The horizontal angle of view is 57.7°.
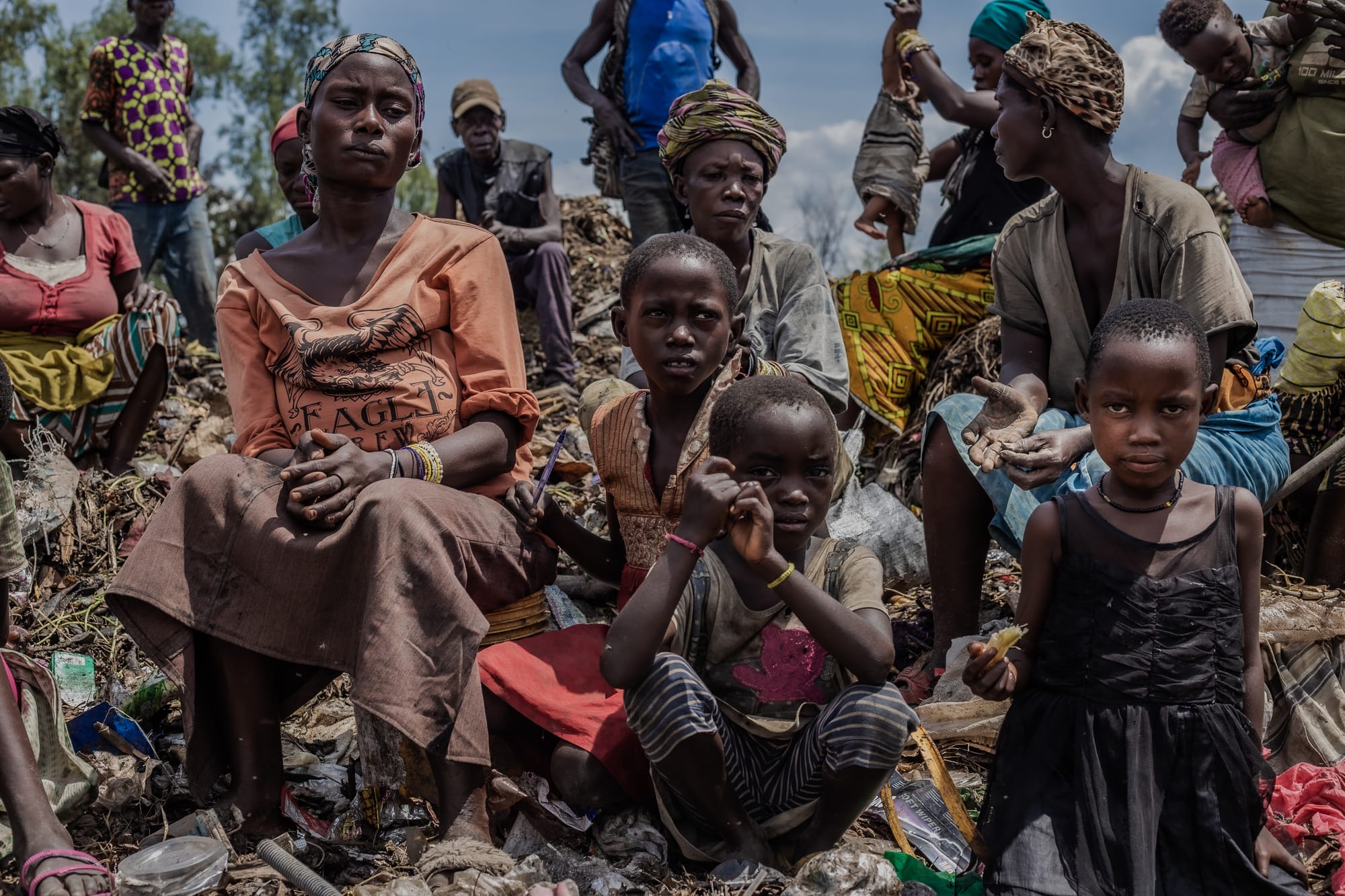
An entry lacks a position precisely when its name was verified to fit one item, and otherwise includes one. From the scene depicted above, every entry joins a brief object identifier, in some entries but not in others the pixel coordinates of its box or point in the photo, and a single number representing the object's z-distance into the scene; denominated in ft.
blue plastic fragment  11.21
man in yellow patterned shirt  23.48
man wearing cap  24.13
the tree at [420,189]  86.13
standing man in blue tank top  20.48
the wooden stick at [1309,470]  11.71
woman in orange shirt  8.98
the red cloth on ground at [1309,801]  9.53
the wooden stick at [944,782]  9.40
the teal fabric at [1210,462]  10.82
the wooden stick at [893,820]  9.62
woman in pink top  17.53
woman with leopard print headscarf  11.07
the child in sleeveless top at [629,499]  9.52
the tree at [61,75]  57.67
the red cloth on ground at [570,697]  9.48
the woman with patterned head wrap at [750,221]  13.15
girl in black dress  8.39
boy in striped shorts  8.47
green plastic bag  8.92
